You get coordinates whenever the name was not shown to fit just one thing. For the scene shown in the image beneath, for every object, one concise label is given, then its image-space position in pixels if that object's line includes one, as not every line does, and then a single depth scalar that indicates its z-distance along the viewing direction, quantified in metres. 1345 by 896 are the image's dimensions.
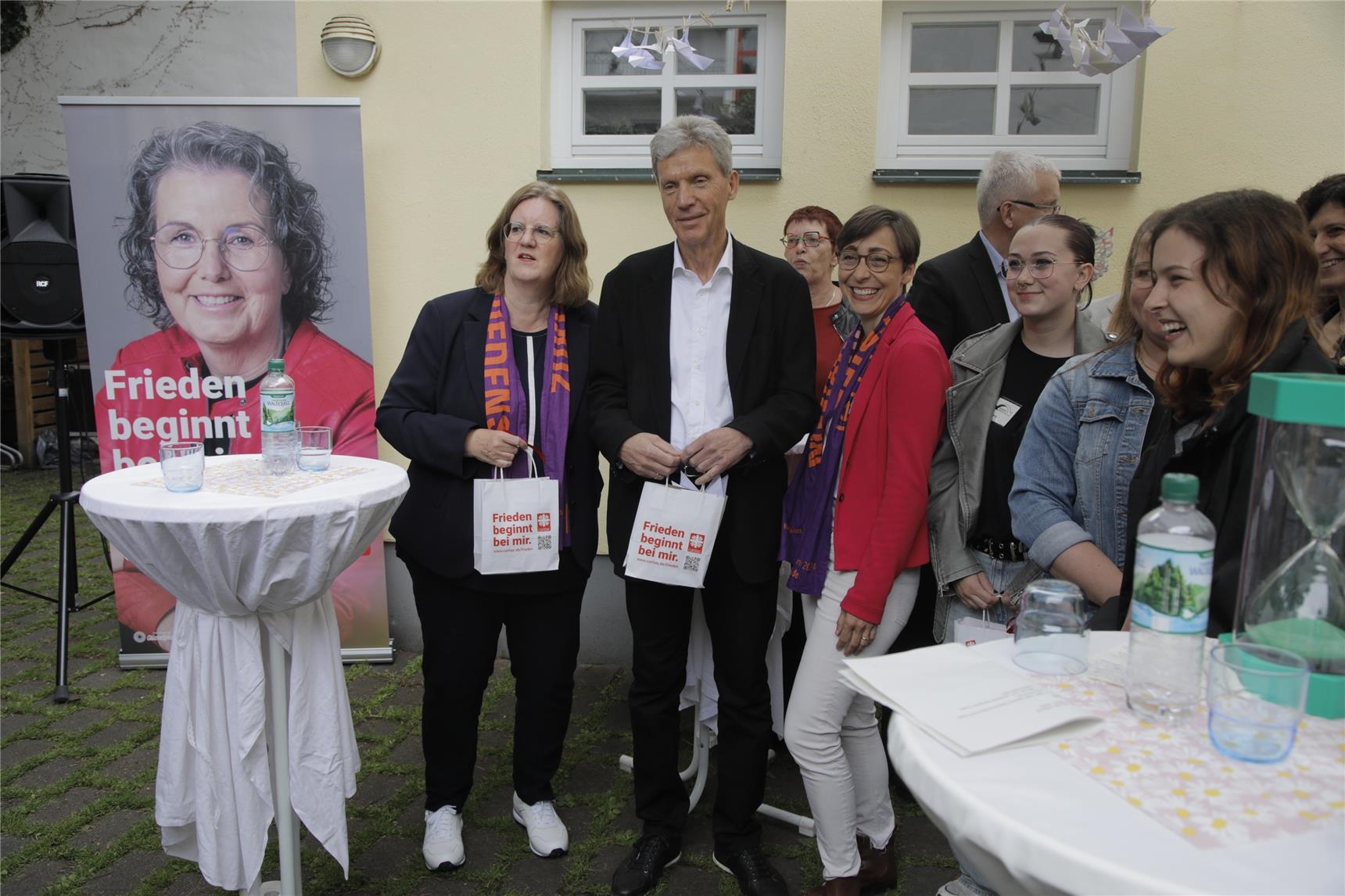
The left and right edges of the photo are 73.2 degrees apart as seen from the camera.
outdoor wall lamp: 4.04
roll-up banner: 3.85
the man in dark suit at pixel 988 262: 2.97
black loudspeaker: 4.16
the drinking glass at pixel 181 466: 2.16
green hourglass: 1.13
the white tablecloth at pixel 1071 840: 0.86
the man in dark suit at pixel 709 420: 2.47
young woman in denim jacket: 1.98
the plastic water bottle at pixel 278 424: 2.39
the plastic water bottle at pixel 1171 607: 1.14
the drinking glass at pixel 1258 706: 1.06
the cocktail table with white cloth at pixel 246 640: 2.02
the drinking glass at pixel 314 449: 2.48
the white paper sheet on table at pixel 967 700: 1.11
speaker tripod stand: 3.89
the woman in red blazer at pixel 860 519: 2.27
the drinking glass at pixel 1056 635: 1.33
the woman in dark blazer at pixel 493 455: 2.61
